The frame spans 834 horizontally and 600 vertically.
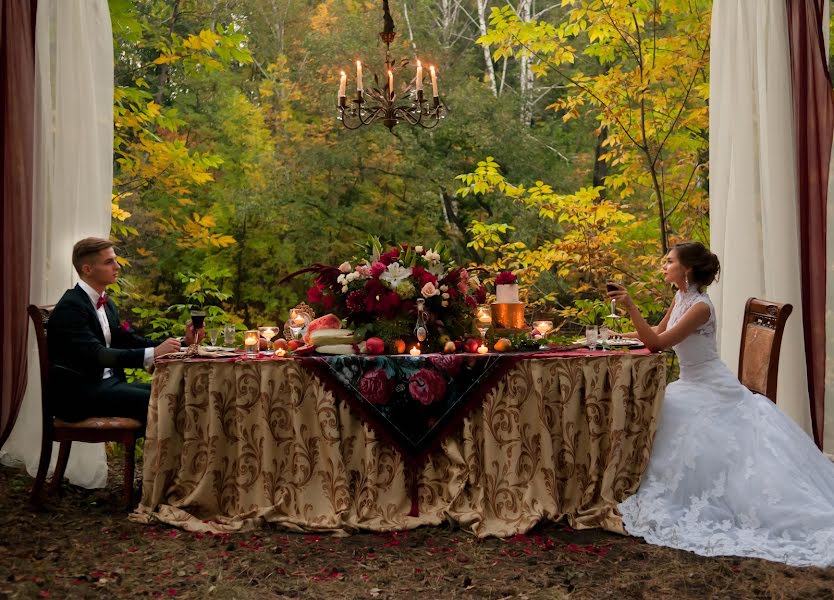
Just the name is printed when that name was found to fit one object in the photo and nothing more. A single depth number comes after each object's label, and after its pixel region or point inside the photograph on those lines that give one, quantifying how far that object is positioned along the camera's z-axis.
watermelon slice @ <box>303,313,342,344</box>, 3.39
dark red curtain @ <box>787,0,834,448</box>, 4.09
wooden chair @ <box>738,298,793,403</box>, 3.24
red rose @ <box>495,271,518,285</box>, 3.46
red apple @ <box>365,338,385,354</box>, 3.25
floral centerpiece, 3.30
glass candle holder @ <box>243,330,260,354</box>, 3.44
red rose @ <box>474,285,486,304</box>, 3.53
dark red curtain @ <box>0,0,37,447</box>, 4.04
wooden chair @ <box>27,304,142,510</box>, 3.36
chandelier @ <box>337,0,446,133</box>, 3.51
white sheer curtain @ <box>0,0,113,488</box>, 4.18
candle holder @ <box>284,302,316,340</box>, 3.58
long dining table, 3.19
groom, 3.38
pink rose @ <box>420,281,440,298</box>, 3.24
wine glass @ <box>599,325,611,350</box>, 3.48
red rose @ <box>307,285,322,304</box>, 3.41
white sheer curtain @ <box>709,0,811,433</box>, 4.14
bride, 2.85
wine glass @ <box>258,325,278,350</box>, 3.67
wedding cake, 3.48
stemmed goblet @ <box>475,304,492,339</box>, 3.54
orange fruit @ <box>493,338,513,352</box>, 3.32
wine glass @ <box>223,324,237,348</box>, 3.47
